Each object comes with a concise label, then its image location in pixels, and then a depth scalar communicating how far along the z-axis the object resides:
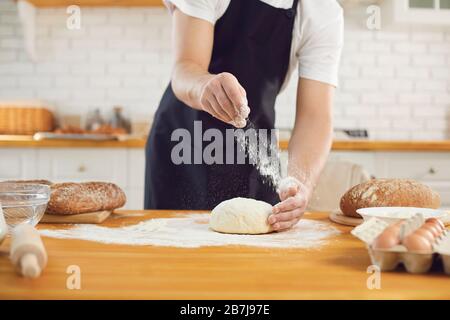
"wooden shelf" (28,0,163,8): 2.94
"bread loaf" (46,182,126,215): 1.01
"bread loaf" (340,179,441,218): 1.06
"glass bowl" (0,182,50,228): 0.86
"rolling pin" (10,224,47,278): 0.58
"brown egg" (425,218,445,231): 0.65
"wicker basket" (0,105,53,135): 2.89
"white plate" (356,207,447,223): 0.90
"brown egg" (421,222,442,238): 0.63
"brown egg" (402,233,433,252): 0.60
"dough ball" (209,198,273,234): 0.94
